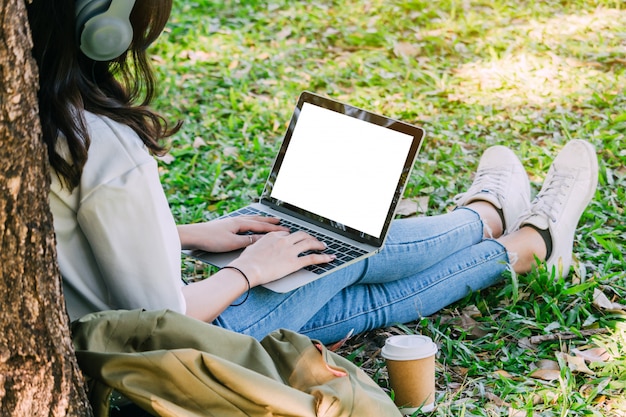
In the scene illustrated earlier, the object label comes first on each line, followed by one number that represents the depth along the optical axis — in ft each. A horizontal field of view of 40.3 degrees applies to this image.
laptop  8.52
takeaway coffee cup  7.47
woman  6.07
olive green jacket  5.49
